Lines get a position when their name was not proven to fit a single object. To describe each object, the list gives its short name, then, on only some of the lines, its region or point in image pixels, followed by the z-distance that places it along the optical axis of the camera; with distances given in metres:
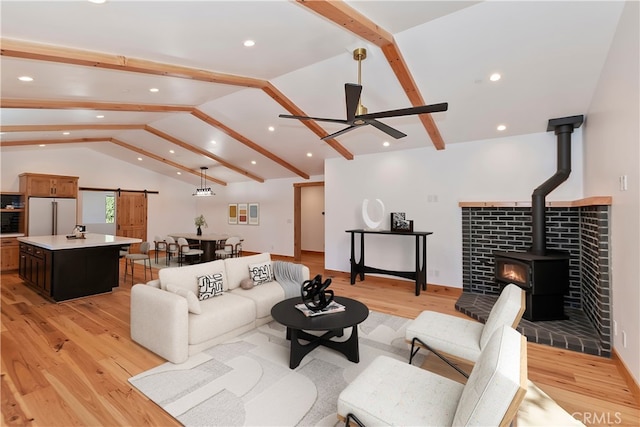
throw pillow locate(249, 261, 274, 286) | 4.18
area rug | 2.16
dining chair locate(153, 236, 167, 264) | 7.61
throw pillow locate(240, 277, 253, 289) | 3.95
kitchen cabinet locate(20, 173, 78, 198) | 6.86
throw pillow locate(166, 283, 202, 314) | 3.03
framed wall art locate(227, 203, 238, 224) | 10.69
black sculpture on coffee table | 3.16
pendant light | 8.81
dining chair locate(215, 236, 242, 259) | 7.55
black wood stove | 3.73
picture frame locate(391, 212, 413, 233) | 5.56
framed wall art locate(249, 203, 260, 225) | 10.05
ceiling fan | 2.65
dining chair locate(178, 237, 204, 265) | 7.38
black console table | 5.25
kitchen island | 4.63
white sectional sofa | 2.88
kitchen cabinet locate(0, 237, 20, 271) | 6.59
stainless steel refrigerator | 6.81
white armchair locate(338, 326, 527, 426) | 1.24
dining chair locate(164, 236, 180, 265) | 7.46
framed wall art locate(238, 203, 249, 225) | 10.39
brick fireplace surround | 3.12
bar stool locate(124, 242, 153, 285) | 6.03
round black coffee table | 2.76
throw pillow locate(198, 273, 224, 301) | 3.54
